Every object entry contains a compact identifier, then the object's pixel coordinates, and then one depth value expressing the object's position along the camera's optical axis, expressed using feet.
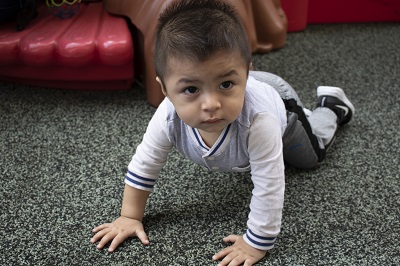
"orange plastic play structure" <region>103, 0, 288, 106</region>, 4.17
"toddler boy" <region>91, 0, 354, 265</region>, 2.28
